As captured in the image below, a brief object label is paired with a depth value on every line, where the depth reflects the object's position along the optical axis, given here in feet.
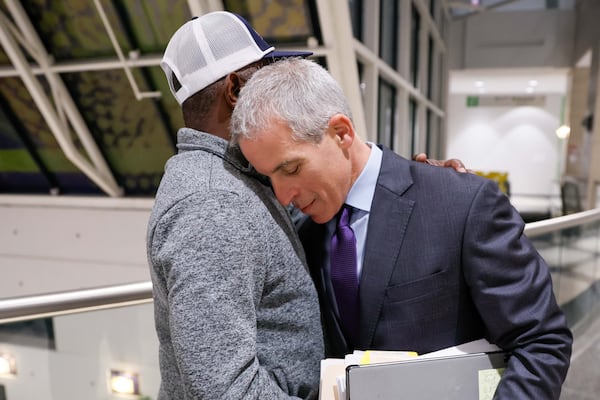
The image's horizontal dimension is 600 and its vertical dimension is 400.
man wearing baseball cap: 2.93
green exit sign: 55.47
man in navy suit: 3.31
